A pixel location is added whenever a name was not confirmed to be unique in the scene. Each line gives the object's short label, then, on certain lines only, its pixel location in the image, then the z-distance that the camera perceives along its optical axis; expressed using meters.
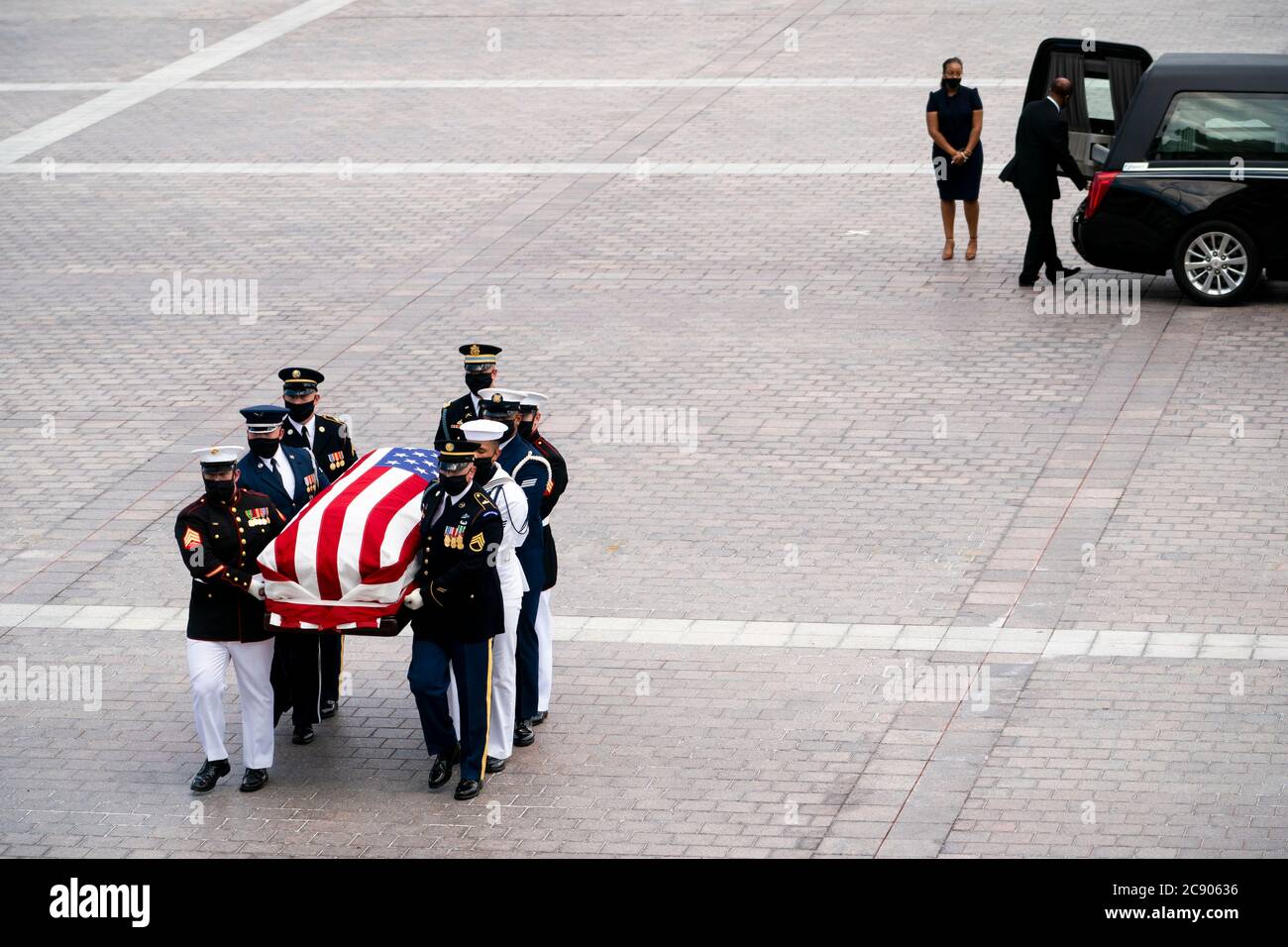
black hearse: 29.03
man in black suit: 30.67
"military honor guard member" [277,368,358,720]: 18.81
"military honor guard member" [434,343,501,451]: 19.64
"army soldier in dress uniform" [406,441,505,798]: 16.47
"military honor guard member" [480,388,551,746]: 17.78
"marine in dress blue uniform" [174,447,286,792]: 16.86
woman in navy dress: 32.12
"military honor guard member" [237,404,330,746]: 17.89
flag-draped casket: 16.30
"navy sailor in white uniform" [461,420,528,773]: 17.11
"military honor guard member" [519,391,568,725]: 18.17
